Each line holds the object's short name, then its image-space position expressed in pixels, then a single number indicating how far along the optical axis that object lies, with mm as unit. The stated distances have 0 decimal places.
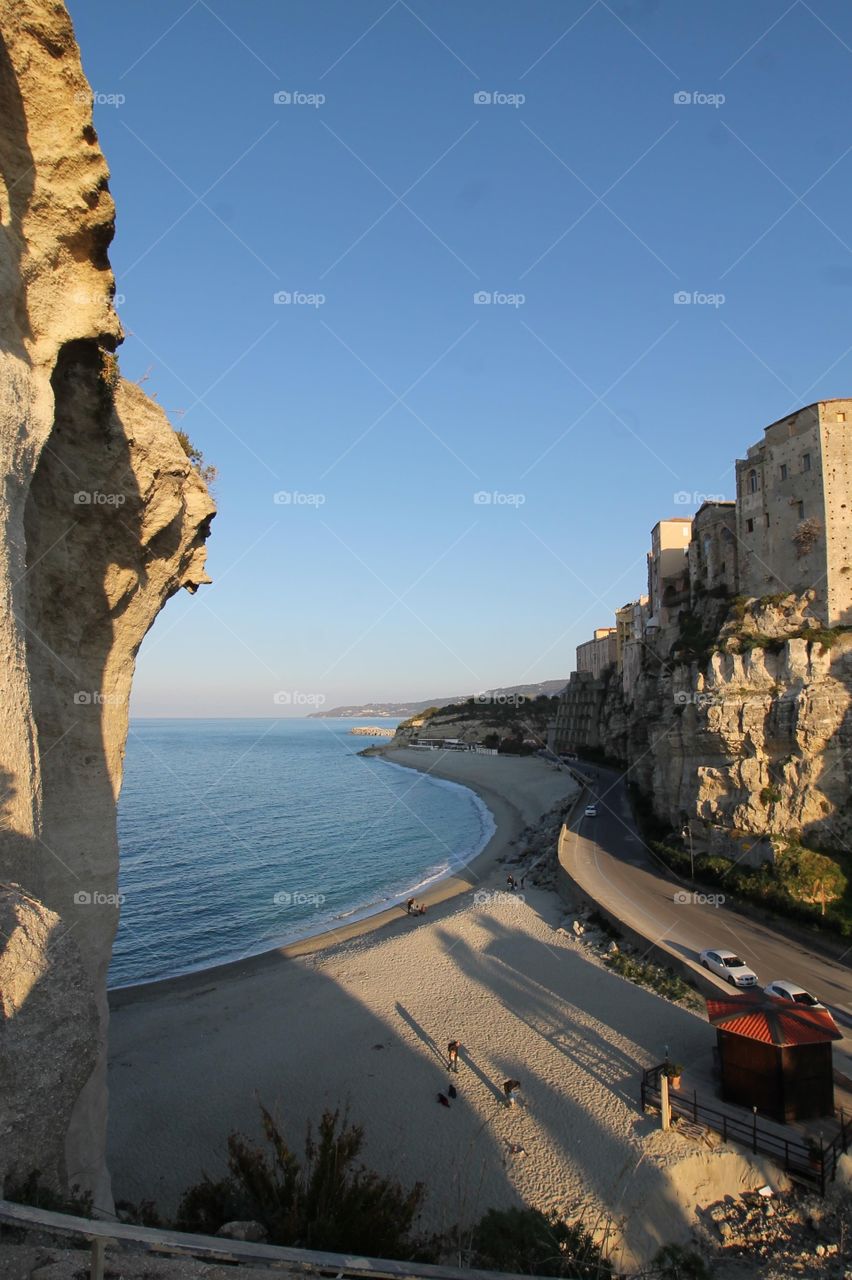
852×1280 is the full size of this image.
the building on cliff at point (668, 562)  48844
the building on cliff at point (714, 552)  38594
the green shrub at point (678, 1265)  10492
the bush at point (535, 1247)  9352
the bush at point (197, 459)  12439
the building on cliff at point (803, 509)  30859
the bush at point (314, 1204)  7918
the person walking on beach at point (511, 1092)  15627
